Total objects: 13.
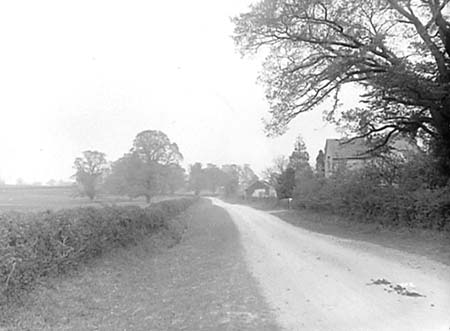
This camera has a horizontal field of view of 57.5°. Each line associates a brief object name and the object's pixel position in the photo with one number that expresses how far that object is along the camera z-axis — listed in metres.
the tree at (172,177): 41.19
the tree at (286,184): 49.07
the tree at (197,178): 73.44
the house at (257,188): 82.97
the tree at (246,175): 115.31
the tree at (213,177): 84.51
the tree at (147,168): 36.84
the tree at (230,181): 93.50
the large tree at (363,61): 14.69
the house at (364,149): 19.88
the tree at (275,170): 57.69
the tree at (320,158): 58.63
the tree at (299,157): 53.84
